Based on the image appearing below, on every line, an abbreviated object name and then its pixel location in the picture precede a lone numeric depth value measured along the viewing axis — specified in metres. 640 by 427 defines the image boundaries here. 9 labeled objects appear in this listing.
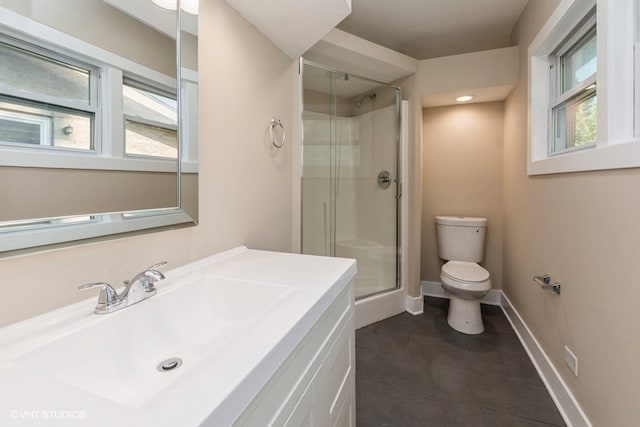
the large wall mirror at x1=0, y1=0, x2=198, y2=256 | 0.64
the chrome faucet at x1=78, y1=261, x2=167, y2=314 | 0.73
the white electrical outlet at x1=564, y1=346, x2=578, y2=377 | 1.36
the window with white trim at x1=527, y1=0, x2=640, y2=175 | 1.10
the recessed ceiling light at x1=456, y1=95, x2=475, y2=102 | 2.55
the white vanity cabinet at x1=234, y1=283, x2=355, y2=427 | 0.57
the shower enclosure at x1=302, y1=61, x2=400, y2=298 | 2.41
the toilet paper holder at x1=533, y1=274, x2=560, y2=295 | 1.55
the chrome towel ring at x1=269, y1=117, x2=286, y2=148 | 1.67
